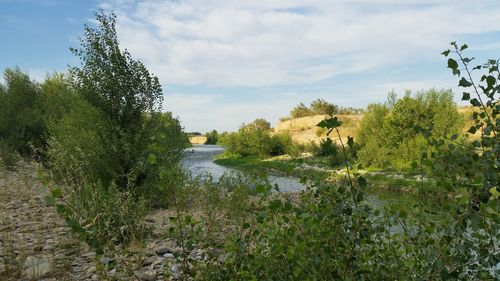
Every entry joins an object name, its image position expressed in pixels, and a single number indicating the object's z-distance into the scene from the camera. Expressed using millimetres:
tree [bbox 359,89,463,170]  26203
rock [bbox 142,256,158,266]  6355
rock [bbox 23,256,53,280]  5391
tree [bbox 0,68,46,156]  27172
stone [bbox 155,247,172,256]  6957
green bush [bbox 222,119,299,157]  51312
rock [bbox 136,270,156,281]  5436
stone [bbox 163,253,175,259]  6697
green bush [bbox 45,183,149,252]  7184
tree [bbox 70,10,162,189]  12320
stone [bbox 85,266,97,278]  5615
